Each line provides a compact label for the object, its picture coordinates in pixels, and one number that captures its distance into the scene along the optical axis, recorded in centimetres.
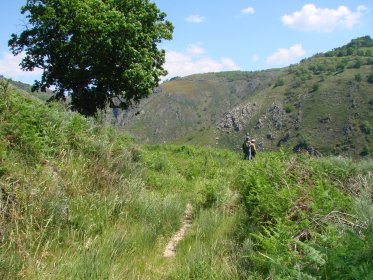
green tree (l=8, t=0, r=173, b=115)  1991
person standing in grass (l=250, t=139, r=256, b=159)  1874
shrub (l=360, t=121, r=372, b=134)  9906
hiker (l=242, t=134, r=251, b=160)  1863
